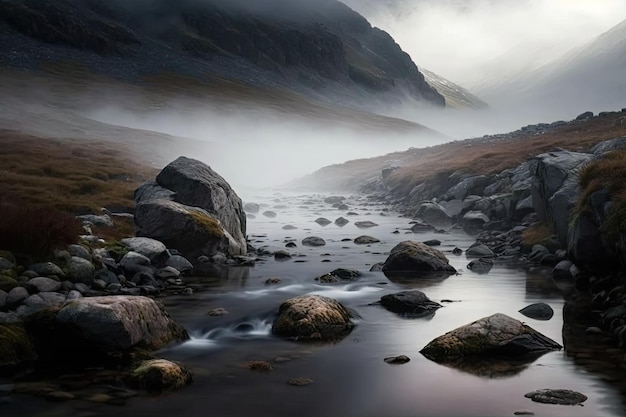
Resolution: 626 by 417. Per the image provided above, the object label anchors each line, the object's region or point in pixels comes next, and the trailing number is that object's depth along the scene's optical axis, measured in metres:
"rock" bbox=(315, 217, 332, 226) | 45.88
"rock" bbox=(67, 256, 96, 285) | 18.00
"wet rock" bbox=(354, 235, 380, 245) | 33.94
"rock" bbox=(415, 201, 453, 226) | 43.94
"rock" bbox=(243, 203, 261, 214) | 57.66
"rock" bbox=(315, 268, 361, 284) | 22.20
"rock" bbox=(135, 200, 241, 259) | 26.42
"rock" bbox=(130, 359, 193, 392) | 11.11
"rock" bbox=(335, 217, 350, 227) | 45.12
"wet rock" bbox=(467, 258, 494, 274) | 23.83
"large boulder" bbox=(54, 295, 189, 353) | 12.53
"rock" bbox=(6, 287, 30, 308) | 14.35
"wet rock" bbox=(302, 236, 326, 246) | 33.28
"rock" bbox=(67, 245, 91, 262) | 19.67
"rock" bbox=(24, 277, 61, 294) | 15.65
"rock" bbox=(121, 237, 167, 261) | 23.28
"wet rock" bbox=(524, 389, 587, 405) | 10.33
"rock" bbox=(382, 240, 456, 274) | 23.61
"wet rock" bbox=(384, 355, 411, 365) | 12.84
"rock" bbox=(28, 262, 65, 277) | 17.00
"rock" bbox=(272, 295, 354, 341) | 15.05
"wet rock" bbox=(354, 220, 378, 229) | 42.88
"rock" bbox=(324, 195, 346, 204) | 70.03
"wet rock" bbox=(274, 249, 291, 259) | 28.22
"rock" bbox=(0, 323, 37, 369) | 11.98
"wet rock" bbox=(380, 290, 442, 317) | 17.27
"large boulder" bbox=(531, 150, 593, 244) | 24.11
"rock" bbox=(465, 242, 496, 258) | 27.66
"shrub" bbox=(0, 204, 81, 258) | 18.25
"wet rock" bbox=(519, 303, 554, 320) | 16.19
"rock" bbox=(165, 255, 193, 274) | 23.49
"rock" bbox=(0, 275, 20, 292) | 15.11
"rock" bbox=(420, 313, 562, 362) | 12.98
